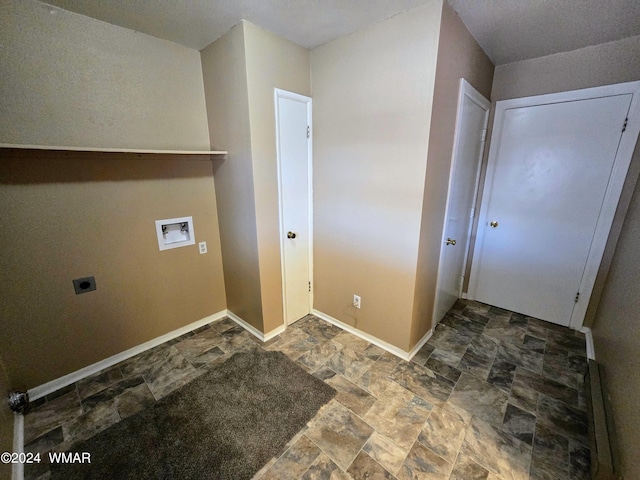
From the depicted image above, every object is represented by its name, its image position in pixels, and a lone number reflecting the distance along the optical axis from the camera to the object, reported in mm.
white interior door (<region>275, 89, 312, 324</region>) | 2092
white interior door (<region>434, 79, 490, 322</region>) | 2045
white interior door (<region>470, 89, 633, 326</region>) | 2117
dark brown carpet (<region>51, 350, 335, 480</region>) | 1303
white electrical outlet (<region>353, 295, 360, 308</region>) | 2283
